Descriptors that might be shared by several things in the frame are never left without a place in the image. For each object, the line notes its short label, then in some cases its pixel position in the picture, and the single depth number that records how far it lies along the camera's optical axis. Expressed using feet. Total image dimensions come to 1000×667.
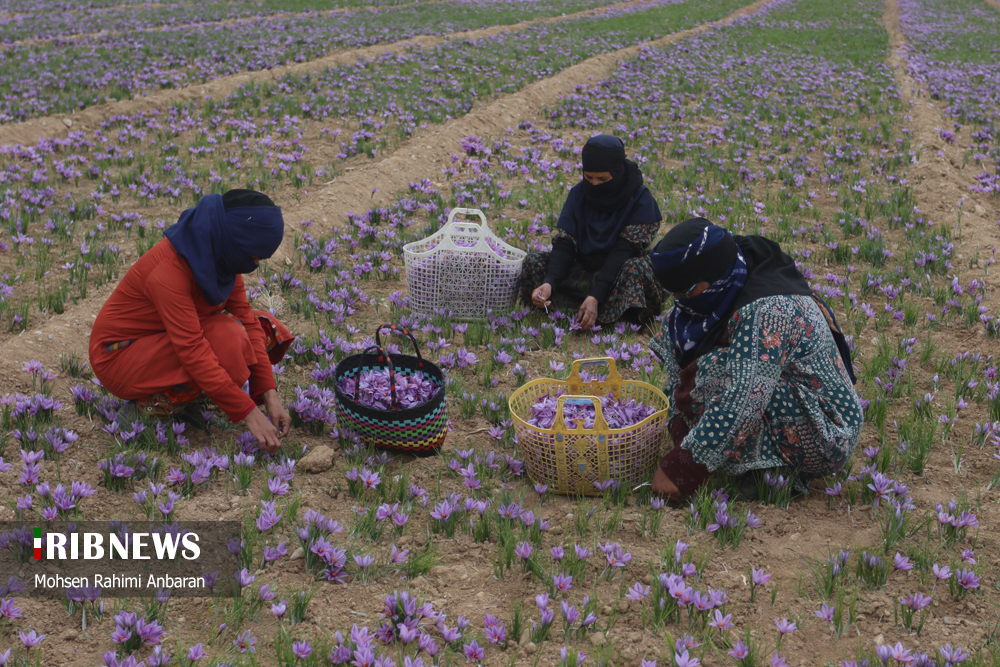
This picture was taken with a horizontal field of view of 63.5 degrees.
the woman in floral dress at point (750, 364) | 10.69
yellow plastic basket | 11.58
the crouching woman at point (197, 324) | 11.88
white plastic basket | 18.11
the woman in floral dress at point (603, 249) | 17.22
